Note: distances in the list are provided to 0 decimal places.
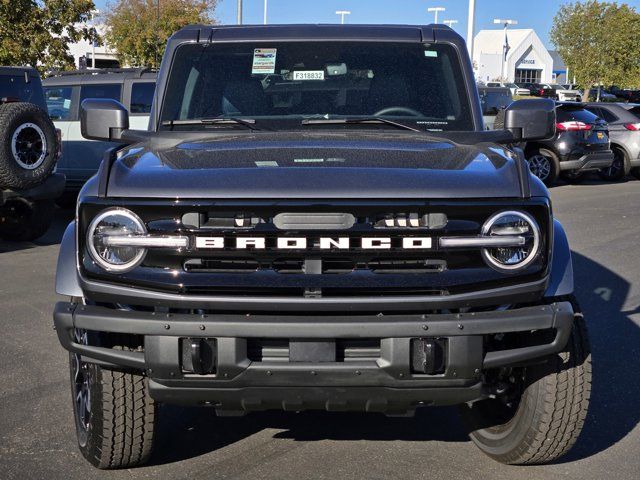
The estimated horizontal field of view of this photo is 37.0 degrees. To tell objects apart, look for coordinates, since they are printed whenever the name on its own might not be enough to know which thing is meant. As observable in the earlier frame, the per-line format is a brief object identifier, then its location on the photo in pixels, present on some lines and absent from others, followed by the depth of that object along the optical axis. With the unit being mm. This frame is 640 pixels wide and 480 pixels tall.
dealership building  99000
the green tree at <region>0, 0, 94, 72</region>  17508
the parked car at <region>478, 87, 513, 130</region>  18902
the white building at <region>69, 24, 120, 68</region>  42591
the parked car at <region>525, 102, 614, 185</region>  18375
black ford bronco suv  3453
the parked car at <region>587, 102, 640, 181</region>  20328
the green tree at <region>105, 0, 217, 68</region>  28136
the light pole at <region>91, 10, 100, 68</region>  20145
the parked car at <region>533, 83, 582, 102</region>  56750
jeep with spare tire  9445
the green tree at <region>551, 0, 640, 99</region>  49312
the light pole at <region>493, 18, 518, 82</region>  52638
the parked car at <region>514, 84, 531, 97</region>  63666
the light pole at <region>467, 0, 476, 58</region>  26953
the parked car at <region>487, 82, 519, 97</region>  65062
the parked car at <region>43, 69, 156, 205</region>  13195
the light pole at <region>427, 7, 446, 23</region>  47812
